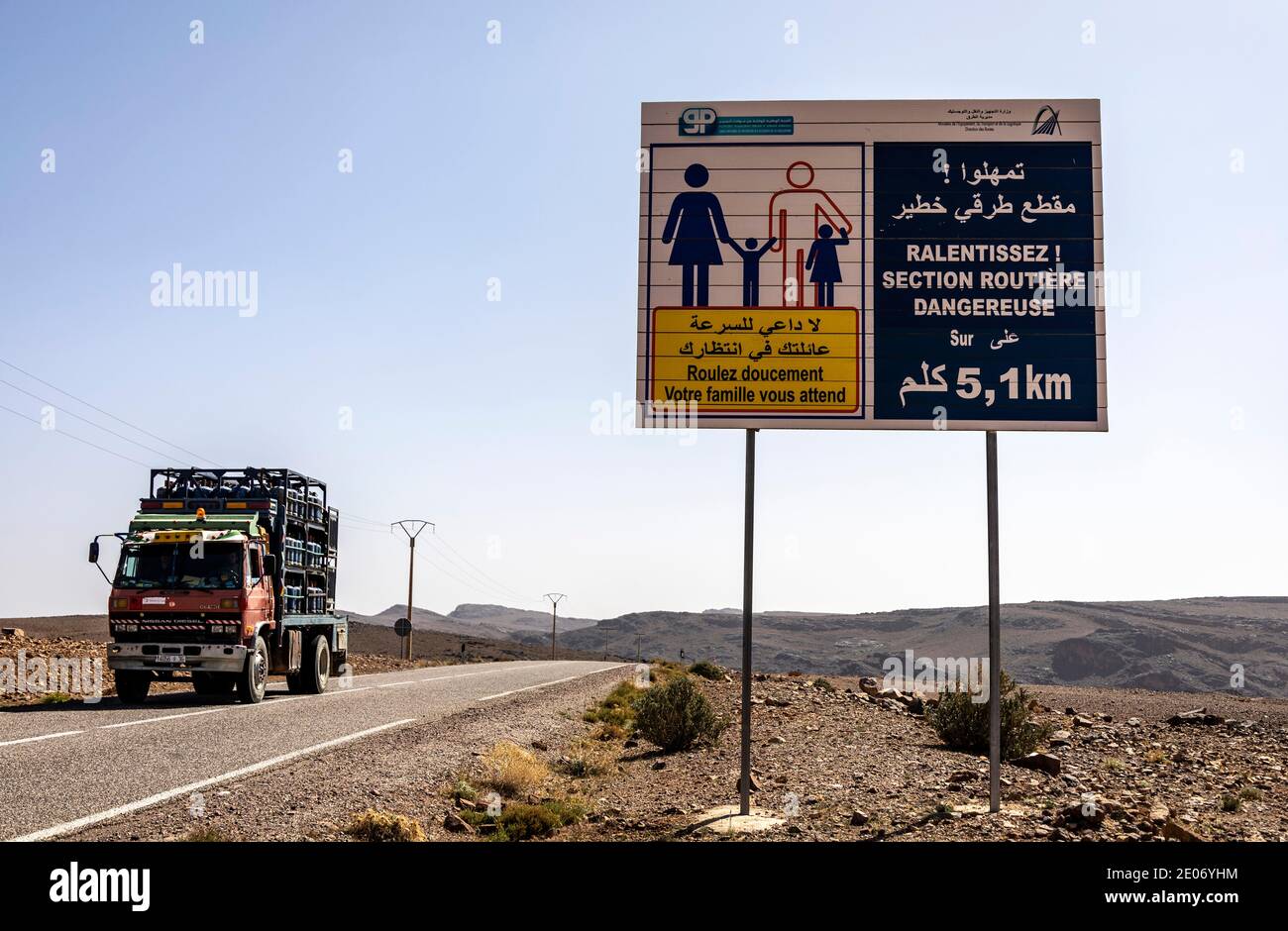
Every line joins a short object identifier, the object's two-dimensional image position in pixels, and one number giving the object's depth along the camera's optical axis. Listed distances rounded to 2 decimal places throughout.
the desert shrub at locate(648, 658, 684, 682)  34.32
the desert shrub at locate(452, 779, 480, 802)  10.55
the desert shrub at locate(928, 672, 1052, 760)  14.19
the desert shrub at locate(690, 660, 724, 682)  36.94
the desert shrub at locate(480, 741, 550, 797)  11.23
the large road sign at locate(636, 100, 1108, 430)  10.23
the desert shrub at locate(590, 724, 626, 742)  16.77
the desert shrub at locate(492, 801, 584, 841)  9.09
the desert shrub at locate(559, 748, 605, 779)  12.93
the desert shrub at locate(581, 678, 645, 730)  19.17
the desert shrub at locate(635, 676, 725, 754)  15.08
